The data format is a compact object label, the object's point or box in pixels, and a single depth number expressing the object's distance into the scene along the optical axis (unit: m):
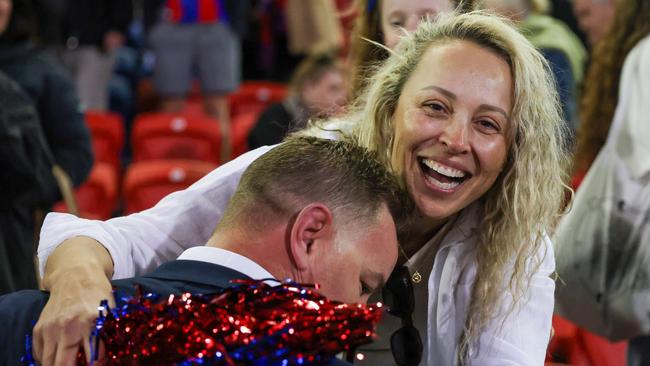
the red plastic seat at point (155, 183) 11.04
